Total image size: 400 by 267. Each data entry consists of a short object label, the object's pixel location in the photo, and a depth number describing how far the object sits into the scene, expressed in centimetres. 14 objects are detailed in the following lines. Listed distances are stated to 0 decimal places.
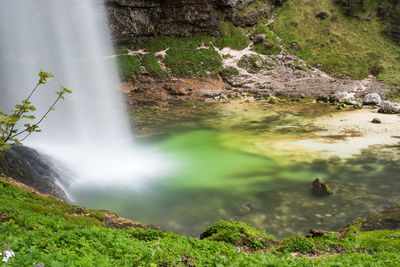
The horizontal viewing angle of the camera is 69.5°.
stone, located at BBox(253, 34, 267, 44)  6775
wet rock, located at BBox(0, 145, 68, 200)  1895
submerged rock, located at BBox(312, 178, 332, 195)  2034
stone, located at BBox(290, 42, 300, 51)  6738
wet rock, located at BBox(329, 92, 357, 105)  4776
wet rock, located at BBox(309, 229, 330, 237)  1369
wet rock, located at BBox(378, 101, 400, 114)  4112
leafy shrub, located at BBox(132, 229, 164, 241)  1150
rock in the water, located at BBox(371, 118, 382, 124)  3616
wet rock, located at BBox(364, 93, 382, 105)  4634
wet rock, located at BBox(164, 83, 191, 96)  5231
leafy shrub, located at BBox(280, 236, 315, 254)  1208
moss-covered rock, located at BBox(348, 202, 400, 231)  1509
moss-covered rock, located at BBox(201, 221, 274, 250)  1308
